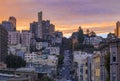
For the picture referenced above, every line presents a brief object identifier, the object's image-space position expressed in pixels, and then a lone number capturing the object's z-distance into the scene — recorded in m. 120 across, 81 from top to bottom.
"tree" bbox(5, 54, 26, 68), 186.38
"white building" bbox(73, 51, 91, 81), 139.07
